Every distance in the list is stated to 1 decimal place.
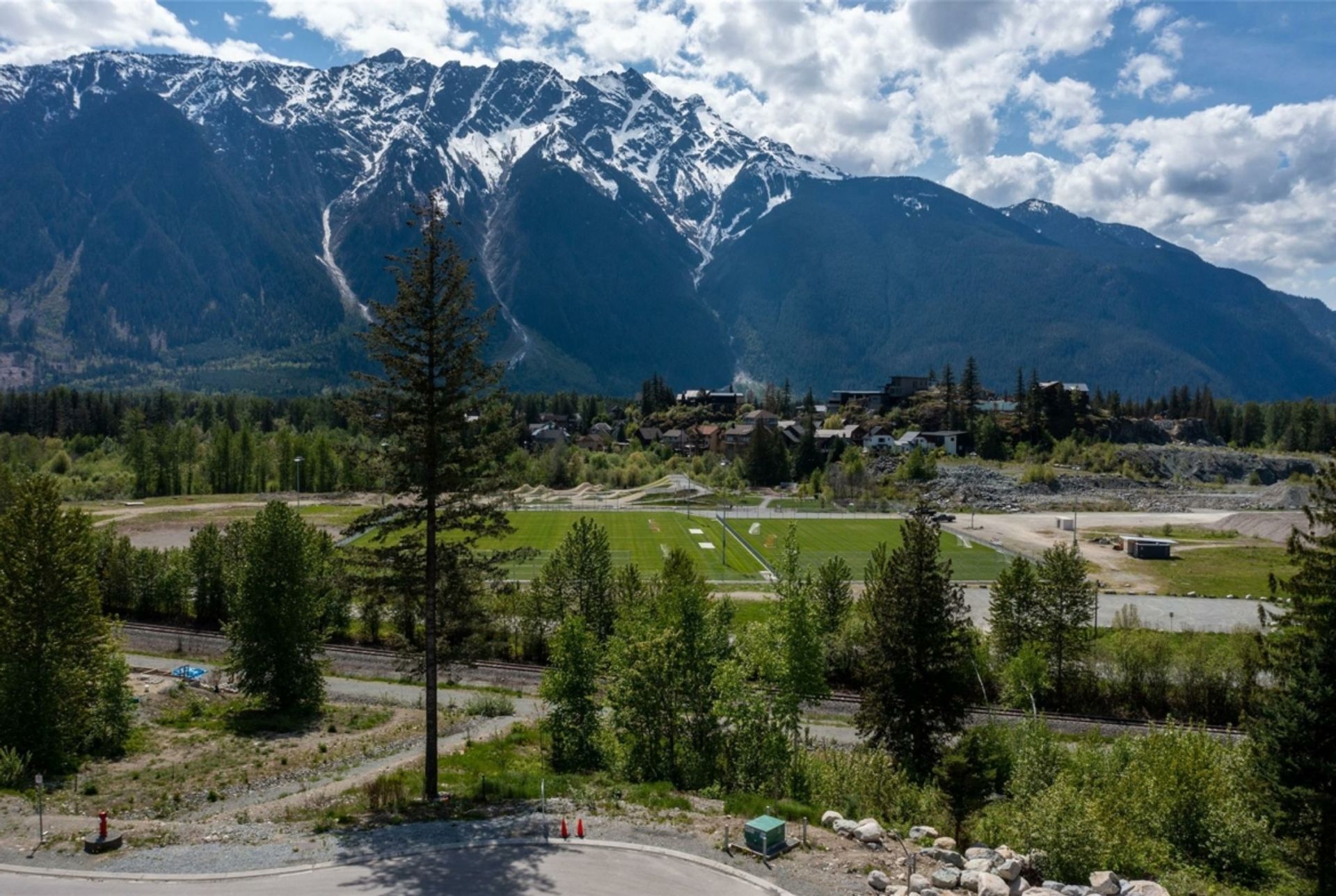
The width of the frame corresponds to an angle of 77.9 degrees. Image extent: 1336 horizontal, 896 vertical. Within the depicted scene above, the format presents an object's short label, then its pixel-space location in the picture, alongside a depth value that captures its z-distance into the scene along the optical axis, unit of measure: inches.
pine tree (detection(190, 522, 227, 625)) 2508.6
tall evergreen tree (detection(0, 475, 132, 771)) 1214.3
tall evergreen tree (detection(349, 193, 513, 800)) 987.3
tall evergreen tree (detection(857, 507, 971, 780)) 1344.7
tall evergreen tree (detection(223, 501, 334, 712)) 1641.2
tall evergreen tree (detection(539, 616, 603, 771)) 1189.7
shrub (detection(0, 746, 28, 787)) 1064.8
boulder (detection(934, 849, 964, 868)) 778.2
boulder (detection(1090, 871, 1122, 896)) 724.0
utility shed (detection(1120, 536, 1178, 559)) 3560.5
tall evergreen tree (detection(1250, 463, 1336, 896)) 998.4
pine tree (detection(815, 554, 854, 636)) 2142.0
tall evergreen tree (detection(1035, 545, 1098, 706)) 1915.6
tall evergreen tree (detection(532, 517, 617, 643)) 2121.1
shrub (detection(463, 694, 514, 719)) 1652.3
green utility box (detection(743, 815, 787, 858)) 792.9
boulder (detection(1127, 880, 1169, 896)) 713.6
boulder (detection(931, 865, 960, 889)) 733.3
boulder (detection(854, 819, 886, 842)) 839.1
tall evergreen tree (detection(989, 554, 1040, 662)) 1955.0
